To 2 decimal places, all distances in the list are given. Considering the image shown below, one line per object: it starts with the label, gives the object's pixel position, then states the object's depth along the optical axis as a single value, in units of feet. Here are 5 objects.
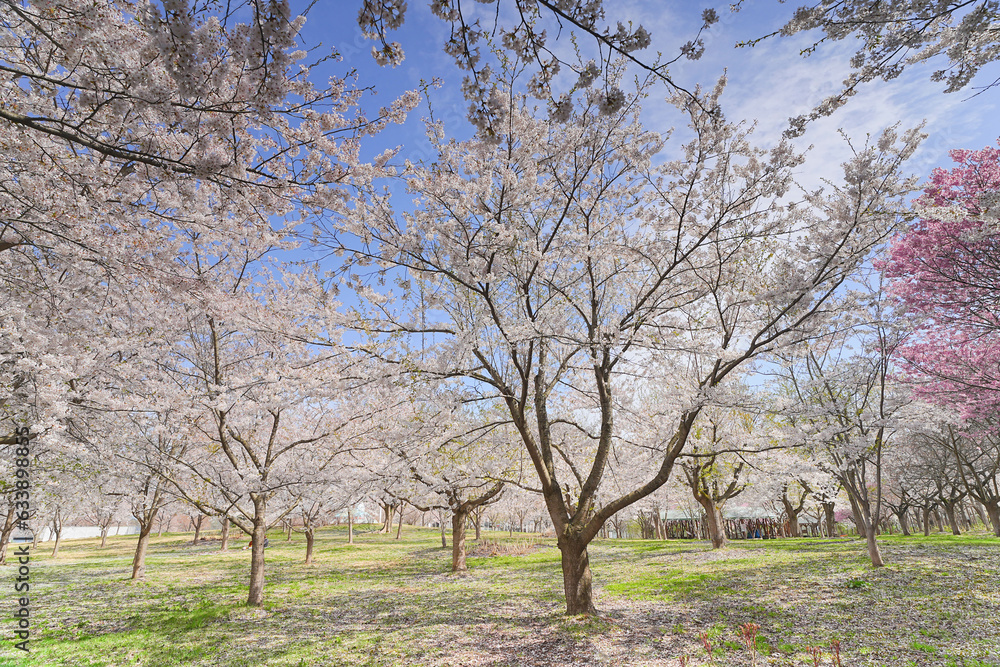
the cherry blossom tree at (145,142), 8.59
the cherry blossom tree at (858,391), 24.72
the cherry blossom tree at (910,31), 9.42
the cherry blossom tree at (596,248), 20.03
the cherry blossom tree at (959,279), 30.66
